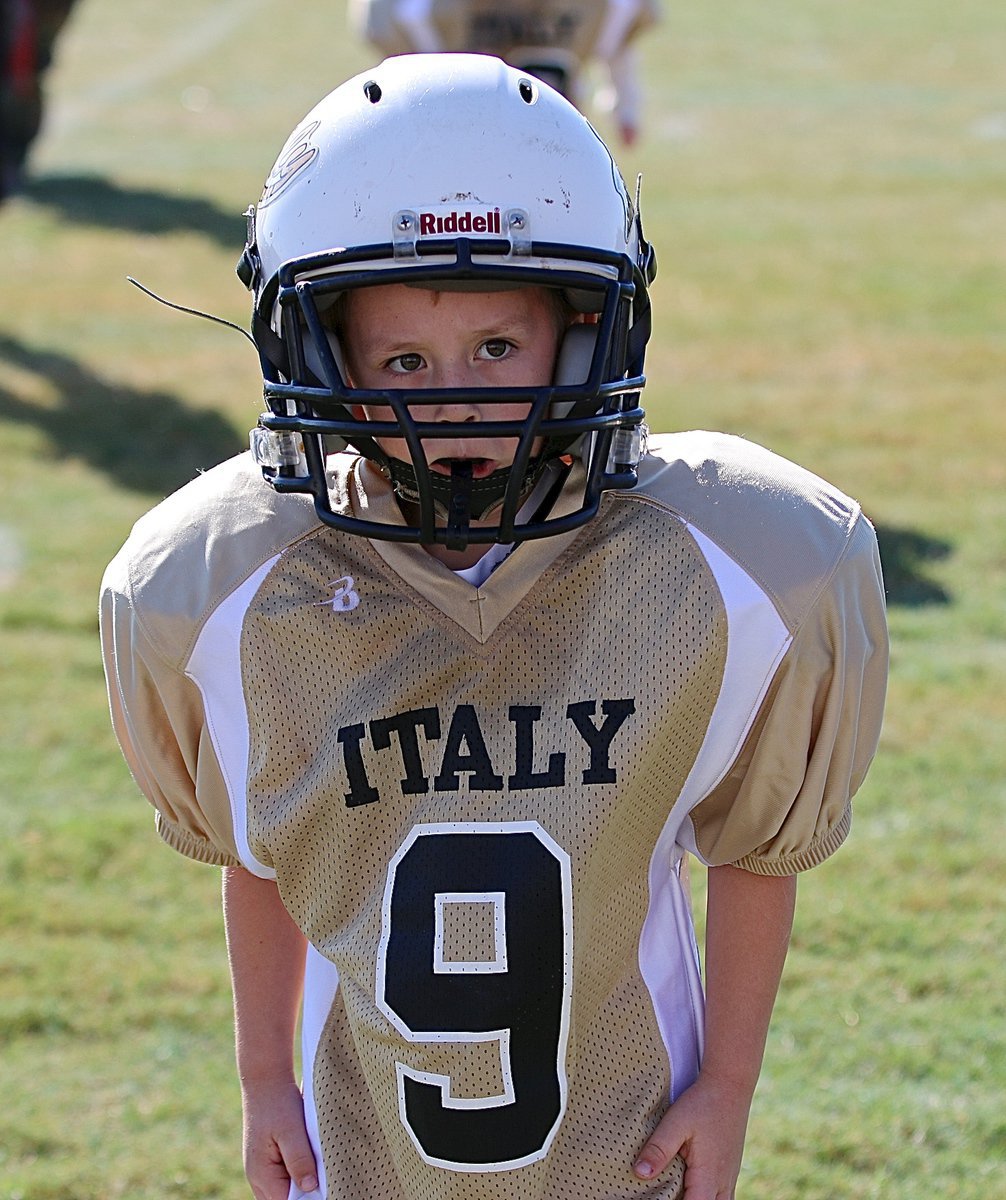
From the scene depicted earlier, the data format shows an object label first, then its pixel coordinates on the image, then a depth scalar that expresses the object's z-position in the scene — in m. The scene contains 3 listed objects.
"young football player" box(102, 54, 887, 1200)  3.31
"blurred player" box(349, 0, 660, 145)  12.66
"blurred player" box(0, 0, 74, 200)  20.67
